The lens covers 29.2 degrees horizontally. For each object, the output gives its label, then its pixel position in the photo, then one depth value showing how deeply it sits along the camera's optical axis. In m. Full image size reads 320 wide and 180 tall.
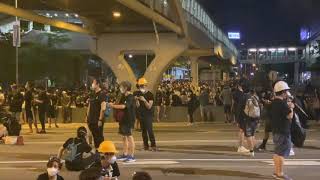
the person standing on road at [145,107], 14.59
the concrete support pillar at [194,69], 54.41
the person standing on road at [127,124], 13.24
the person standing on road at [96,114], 13.55
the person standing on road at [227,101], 26.48
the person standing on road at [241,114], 14.37
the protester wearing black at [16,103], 22.12
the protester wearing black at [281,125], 10.58
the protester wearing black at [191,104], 26.95
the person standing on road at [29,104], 21.22
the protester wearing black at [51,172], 6.91
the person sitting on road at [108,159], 7.43
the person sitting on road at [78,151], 10.94
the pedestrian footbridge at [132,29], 32.31
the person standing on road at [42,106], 20.91
